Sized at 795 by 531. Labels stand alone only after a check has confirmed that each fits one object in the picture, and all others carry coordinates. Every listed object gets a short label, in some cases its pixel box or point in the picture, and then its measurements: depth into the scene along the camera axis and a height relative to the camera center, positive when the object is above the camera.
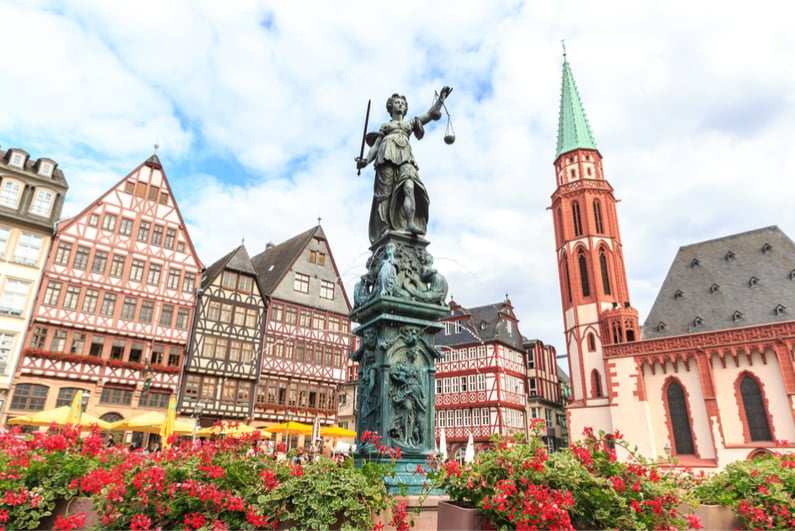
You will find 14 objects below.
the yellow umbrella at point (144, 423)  17.56 +0.61
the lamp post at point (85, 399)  22.20 +1.76
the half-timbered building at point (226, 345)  26.25 +5.09
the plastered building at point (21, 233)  21.97 +9.06
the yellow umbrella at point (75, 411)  15.76 +0.88
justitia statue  6.94 +3.62
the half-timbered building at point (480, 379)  36.59 +5.08
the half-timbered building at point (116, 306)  22.59 +6.22
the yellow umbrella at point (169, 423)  15.18 +0.57
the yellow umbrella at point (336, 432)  20.60 +0.56
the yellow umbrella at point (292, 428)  19.81 +0.65
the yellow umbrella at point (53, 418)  16.02 +0.67
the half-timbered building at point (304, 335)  28.99 +6.39
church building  29.58 +7.06
